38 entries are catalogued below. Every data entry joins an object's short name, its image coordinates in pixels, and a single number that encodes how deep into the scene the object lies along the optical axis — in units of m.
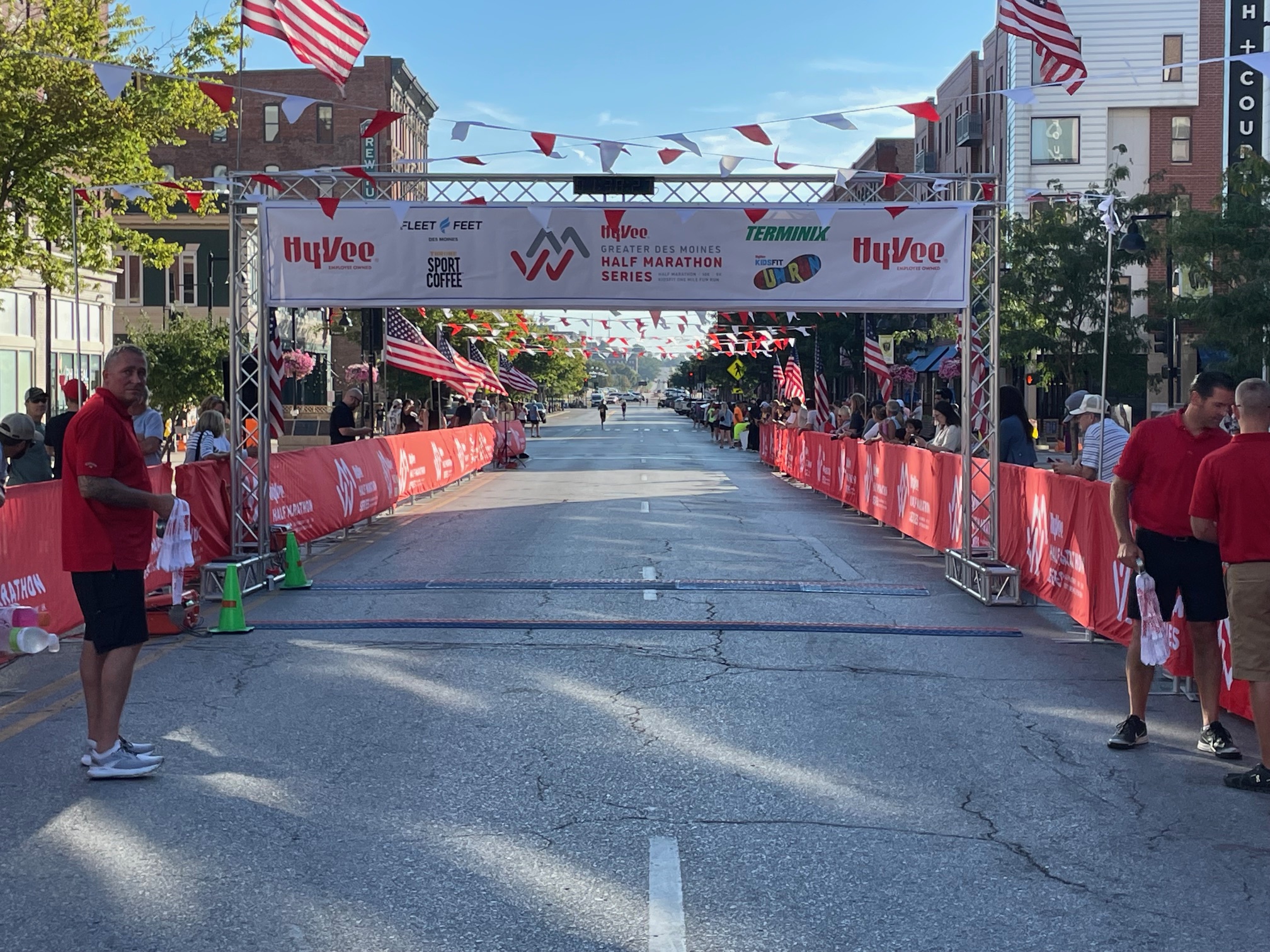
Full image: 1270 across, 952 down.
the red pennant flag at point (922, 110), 12.05
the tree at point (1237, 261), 27.47
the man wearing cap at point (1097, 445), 11.20
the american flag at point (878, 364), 32.66
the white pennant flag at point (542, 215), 13.80
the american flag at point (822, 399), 32.50
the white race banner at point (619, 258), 13.85
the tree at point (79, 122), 20.53
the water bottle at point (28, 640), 6.23
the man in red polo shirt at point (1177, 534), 6.95
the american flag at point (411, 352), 27.48
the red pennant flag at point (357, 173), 13.09
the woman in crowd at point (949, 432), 16.52
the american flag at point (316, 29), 12.21
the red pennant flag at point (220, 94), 11.29
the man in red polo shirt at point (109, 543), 6.39
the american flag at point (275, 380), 14.59
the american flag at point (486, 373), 35.94
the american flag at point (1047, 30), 13.53
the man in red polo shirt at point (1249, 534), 6.33
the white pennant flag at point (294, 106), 11.41
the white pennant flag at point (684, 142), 12.22
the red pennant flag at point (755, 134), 12.45
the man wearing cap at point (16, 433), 11.27
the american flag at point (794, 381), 37.80
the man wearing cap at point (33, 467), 11.69
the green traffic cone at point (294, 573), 13.09
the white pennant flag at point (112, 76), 10.36
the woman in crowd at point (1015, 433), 14.16
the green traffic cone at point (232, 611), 10.49
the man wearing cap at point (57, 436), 13.12
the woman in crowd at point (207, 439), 14.65
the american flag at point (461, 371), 30.64
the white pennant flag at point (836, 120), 12.13
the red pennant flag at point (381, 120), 11.57
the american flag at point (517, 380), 42.75
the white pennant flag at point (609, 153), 12.67
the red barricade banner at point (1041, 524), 9.85
